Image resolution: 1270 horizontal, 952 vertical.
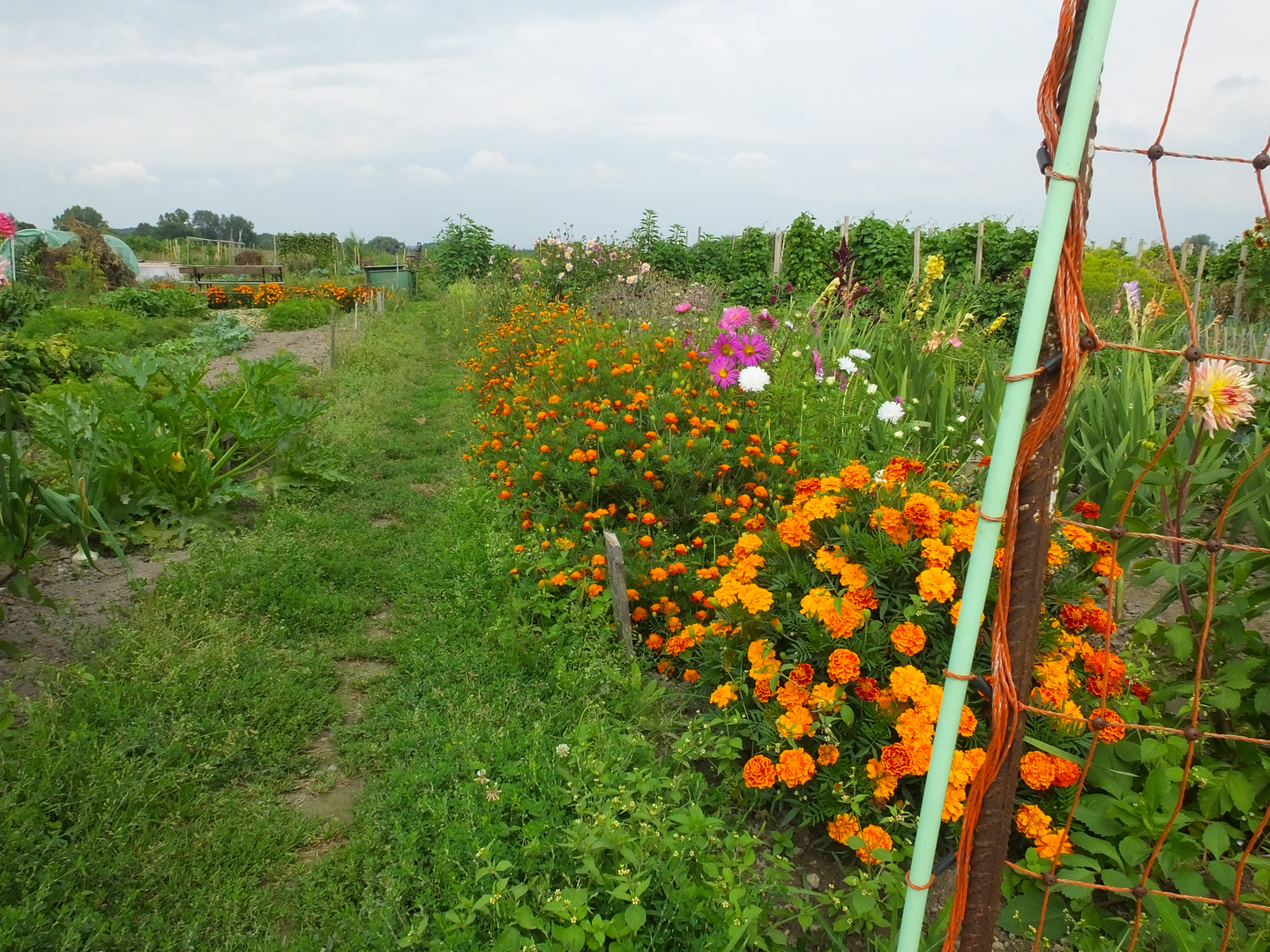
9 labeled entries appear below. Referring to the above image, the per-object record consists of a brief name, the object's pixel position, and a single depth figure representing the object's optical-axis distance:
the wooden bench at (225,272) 21.08
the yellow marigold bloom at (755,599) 2.28
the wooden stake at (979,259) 9.99
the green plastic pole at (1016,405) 1.00
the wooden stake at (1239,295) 11.16
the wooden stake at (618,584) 2.90
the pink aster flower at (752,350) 3.98
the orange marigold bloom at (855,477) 2.33
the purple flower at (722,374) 4.03
